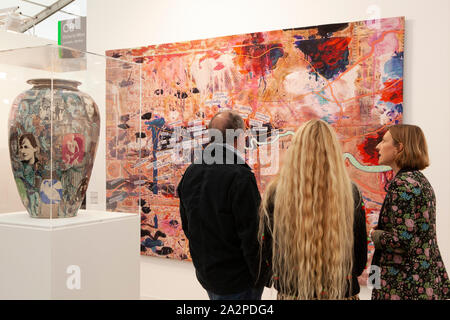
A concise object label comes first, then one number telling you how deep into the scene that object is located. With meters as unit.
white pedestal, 2.19
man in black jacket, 2.10
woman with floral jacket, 2.14
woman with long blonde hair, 1.74
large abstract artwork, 3.17
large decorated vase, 2.31
